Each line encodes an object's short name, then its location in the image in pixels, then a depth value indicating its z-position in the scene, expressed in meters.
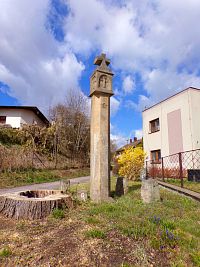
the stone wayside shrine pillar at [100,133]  6.15
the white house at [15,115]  26.45
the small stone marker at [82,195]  6.03
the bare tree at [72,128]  23.69
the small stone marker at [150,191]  5.77
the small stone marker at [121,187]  6.81
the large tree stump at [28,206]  4.46
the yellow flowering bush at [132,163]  14.02
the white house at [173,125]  13.60
